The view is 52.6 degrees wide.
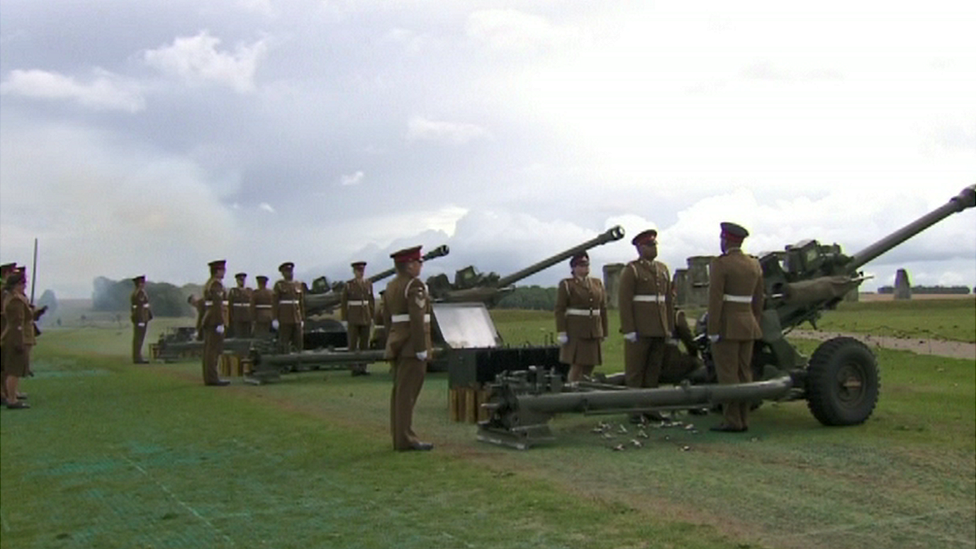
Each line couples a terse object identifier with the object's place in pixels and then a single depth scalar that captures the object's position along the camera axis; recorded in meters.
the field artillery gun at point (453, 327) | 15.27
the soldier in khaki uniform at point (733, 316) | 9.18
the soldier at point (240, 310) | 20.03
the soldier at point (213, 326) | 15.47
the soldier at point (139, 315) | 22.12
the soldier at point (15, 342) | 12.87
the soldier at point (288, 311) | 17.55
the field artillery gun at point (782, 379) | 8.33
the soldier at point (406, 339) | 8.38
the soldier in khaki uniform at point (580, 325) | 10.84
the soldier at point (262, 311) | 19.02
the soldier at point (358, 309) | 17.34
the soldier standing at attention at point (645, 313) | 9.92
